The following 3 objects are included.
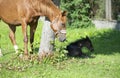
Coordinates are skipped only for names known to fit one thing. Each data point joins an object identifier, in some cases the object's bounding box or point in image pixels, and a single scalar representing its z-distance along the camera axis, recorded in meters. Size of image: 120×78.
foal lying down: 12.45
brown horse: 10.62
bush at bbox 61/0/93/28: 21.88
